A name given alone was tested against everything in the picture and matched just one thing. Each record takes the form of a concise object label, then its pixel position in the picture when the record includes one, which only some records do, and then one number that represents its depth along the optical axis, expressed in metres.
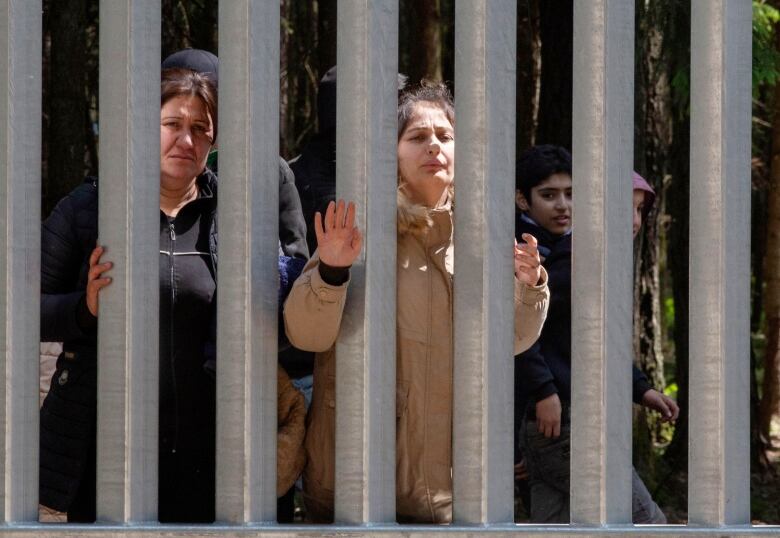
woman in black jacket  6.93
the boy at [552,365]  8.89
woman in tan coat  6.51
